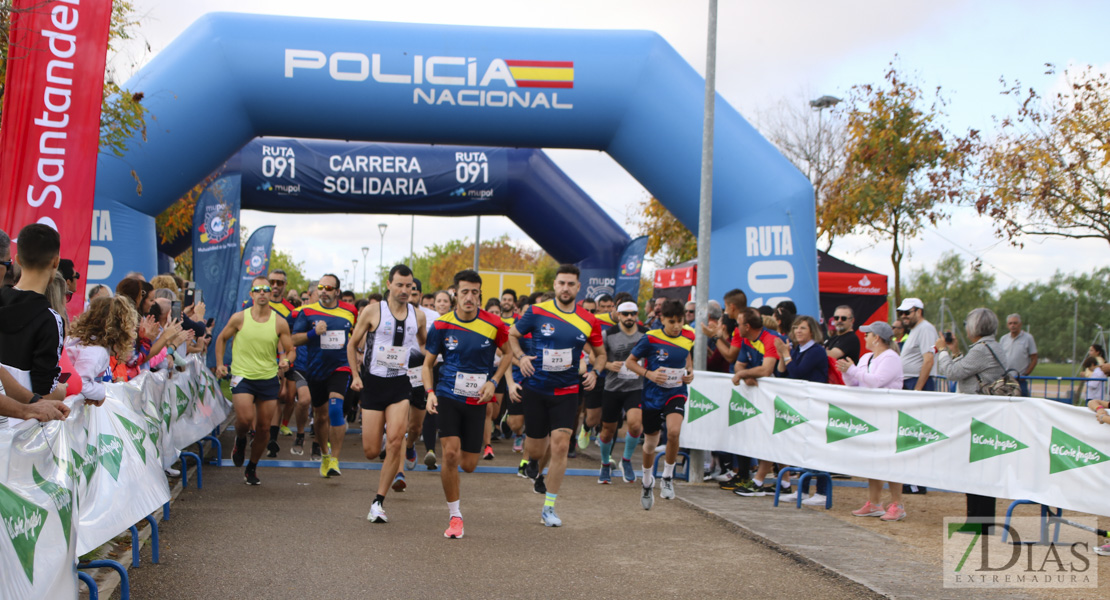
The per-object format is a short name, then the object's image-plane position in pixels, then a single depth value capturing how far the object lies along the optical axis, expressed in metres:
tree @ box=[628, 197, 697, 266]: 28.62
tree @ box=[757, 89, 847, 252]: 28.48
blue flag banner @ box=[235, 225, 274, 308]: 20.19
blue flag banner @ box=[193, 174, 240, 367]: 16.69
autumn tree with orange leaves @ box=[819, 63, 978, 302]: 22.30
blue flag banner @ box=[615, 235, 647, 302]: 20.17
